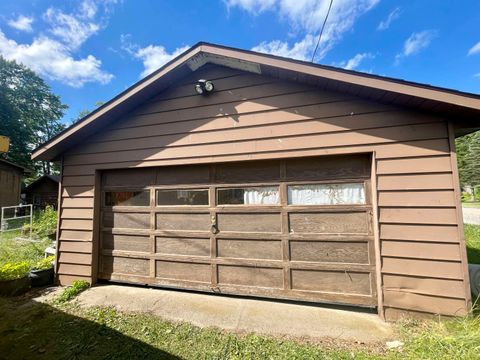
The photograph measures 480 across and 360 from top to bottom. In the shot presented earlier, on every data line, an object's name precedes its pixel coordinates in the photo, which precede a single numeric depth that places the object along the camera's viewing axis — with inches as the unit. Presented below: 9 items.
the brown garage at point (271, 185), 108.3
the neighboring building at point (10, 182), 585.9
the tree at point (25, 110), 976.3
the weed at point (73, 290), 144.9
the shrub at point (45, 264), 174.4
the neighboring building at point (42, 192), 770.8
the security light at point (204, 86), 146.1
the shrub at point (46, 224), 331.3
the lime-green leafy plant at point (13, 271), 154.8
